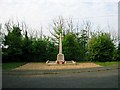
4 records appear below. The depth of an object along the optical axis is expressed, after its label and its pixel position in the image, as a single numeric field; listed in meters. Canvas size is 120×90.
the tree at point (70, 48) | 16.26
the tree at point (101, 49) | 15.68
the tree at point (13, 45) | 15.94
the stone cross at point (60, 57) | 13.62
